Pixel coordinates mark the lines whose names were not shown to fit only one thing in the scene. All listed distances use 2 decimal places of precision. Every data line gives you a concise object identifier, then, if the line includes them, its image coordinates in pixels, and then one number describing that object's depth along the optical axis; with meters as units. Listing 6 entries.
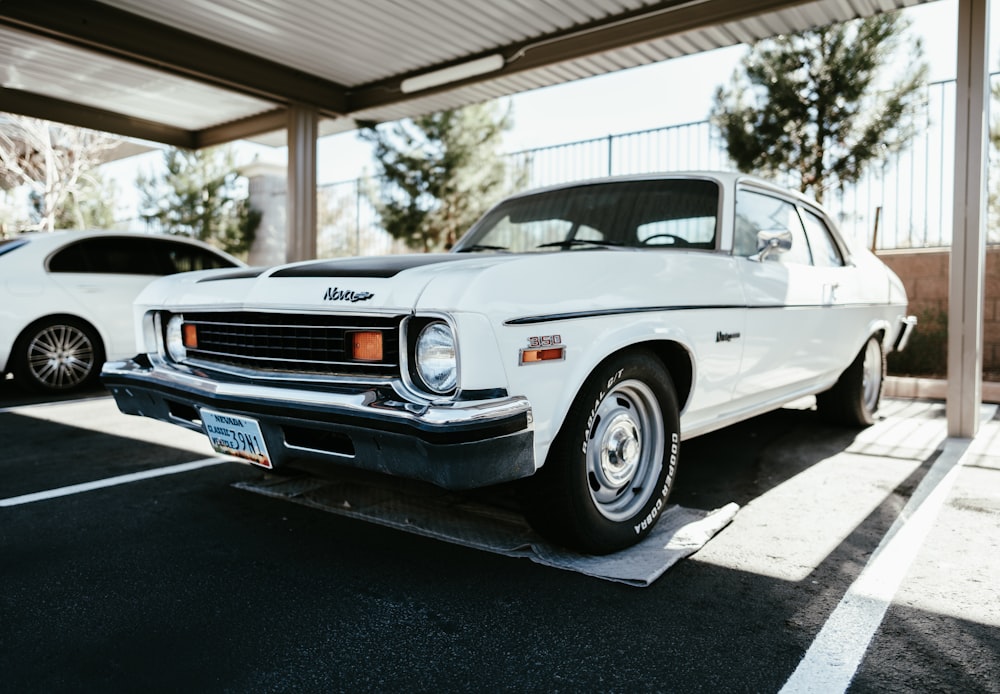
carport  5.33
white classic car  2.35
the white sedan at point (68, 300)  6.50
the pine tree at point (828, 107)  10.06
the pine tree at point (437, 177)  16.02
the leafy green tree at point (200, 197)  21.14
